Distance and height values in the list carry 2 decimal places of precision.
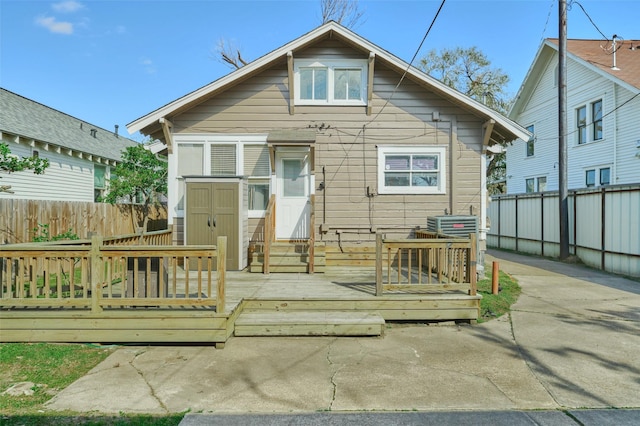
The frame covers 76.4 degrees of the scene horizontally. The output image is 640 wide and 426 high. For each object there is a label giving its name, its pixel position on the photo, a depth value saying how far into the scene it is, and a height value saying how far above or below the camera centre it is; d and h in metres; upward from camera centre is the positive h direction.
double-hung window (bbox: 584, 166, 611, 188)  15.78 +1.53
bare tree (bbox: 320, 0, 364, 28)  21.41 +10.75
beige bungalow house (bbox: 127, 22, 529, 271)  9.08 +1.46
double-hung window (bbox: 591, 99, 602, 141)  16.05 +3.83
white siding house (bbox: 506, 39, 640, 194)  14.71 +4.05
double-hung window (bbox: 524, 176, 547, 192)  19.50 +1.50
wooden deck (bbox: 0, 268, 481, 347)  5.01 -1.38
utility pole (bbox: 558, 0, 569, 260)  12.40 +2.45
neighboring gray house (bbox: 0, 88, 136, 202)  13.15 +2.35
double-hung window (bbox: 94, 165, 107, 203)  18.25 +1.41
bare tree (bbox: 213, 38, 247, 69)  21.97 +8.31
